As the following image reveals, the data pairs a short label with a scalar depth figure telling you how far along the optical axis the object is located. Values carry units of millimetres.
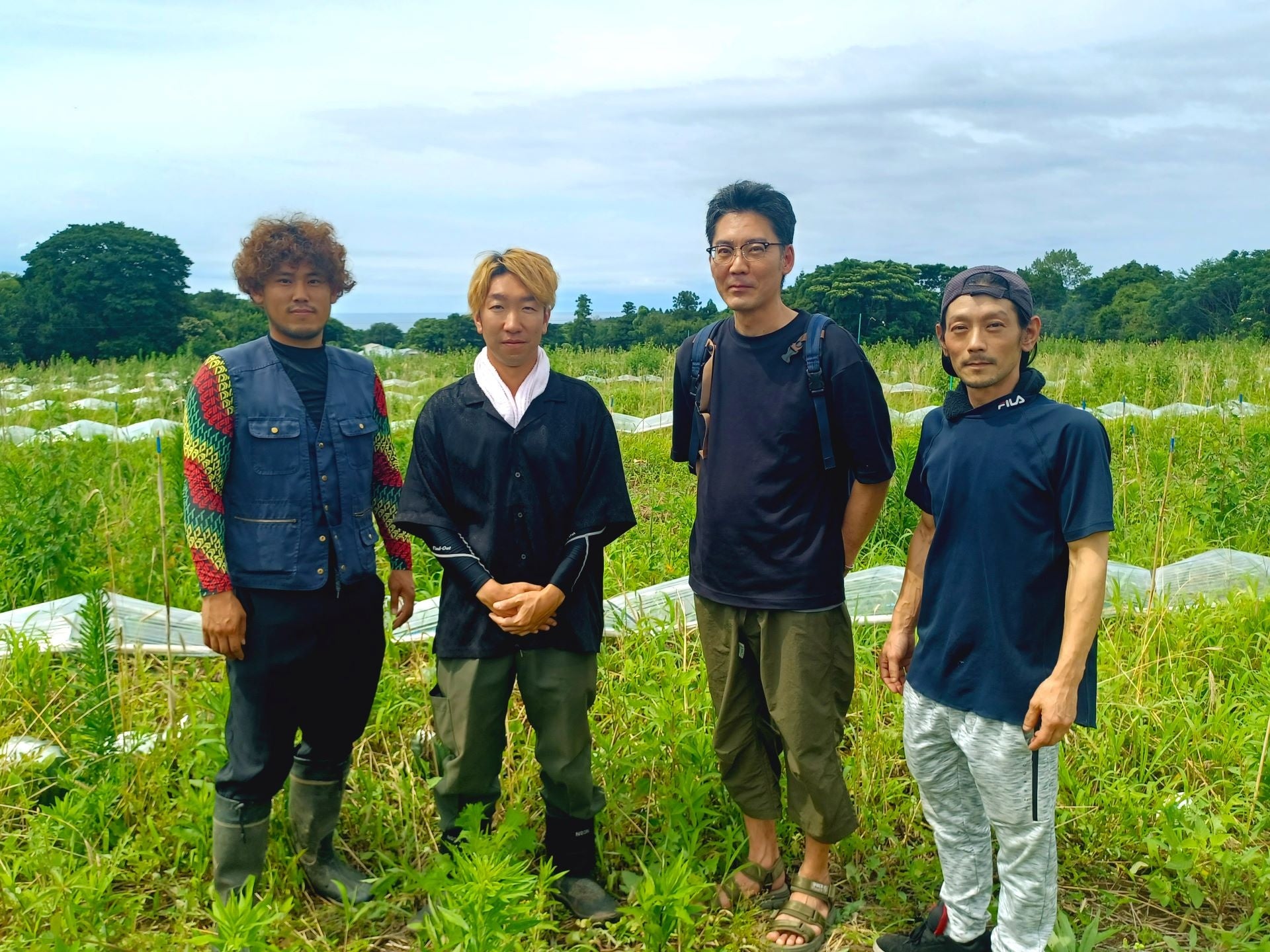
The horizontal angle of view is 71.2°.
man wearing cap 1882
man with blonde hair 2334
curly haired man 2246
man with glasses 2297
